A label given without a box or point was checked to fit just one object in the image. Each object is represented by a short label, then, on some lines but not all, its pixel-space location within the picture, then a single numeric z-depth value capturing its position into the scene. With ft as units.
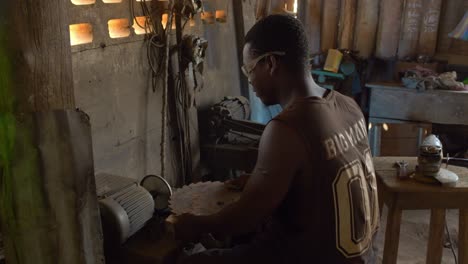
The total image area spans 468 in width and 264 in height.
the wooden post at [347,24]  16.85
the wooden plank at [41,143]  3.81
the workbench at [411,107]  14.48
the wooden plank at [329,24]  17.11
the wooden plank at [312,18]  17.28
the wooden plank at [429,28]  15.78
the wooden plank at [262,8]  16.07
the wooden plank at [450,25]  15.62
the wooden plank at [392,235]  7.52
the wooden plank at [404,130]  15.04
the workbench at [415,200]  7.35
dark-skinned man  5.10
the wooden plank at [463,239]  7.93
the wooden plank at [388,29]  16.31
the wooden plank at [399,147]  15.37
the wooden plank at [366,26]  16.66
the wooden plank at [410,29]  15.98
